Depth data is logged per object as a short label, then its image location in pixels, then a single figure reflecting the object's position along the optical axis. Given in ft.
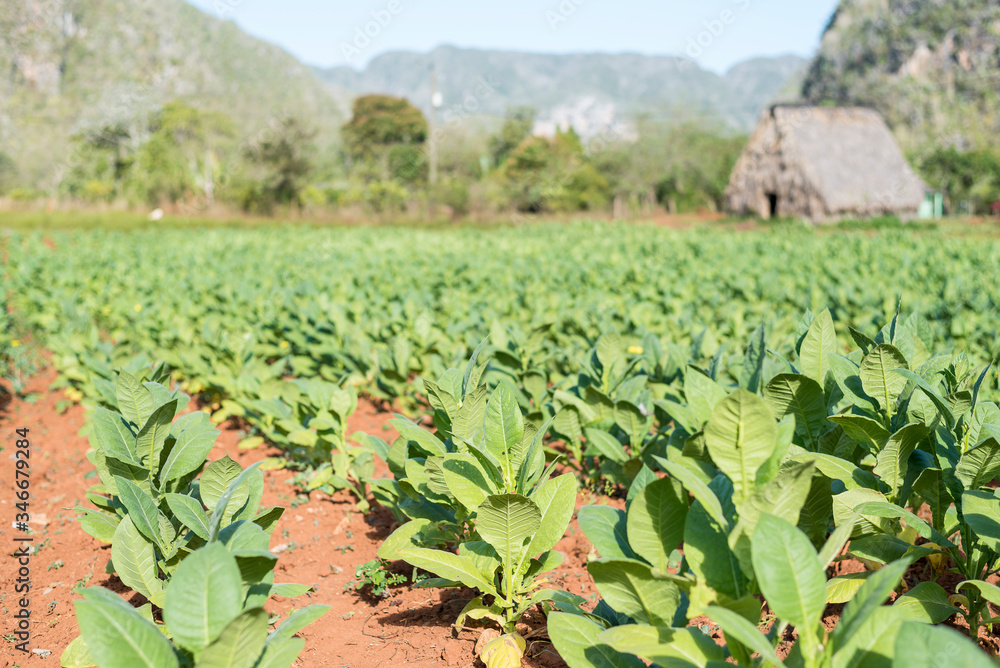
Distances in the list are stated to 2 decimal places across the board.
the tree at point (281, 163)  123.13
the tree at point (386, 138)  148.87
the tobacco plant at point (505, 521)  5.91
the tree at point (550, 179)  127.13
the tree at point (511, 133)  181.98
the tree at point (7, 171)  191.61
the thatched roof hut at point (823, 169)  87.25
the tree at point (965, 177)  121.80
